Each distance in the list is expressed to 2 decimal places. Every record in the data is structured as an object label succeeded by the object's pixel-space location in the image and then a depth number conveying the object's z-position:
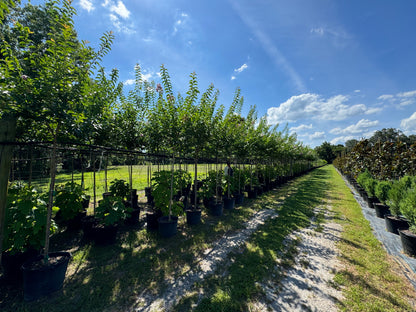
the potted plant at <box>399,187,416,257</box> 4.04
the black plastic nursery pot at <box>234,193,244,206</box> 8.18
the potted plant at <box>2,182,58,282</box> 2.72
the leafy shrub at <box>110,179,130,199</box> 5.65
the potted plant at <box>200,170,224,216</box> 6.56
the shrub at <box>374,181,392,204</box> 7.17
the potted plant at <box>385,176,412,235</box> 5.28
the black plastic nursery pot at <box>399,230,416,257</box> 4.02
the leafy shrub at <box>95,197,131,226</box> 3.99
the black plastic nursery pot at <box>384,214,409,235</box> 5.26
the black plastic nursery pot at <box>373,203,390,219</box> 6.86
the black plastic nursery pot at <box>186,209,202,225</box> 5.66
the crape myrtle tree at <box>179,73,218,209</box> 5.04
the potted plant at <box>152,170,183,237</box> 4.73
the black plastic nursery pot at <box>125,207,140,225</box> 5.39
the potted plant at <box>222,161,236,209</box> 7.38
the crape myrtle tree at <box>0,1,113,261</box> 2.45
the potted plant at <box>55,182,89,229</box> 4.36
